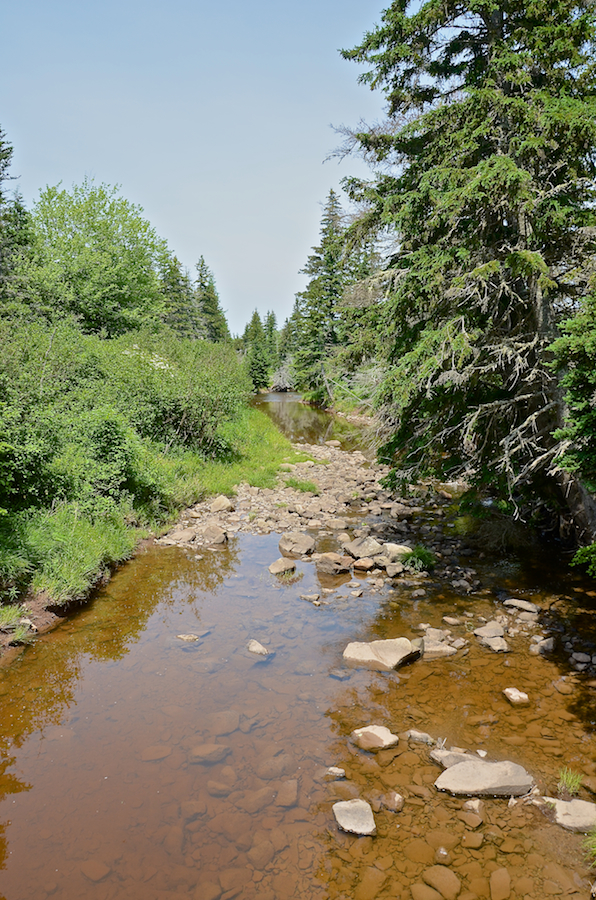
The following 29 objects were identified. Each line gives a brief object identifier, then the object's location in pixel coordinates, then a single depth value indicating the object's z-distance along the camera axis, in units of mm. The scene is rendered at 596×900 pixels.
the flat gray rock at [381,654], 6930
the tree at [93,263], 25078
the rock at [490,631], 7625
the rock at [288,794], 4645
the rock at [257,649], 7273
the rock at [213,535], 12141
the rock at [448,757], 5055
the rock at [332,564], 10453
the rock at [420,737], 5453
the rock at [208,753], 5211
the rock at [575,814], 4289
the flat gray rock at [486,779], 4684
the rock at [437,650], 7254
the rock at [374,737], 5379
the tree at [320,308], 40312
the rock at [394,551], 10797
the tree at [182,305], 49719
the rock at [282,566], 10408
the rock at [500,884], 3775
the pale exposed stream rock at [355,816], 4332
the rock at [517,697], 6090
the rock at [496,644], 7258
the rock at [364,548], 10938
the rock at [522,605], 8414
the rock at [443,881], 3812
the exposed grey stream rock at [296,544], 11547
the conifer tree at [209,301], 60938
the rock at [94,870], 3916
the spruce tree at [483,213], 7441
